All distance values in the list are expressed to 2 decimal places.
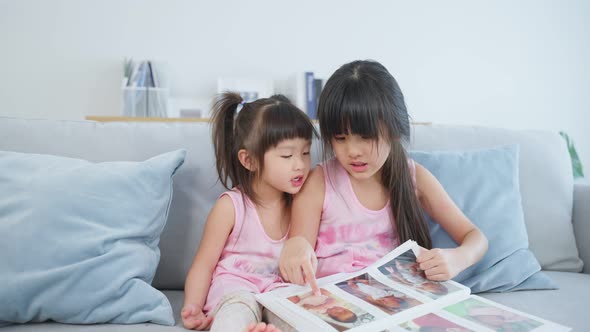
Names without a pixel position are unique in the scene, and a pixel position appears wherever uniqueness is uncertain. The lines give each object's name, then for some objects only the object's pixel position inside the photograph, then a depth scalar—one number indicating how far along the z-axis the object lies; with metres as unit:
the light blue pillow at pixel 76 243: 0.79
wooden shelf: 2.07
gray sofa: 1.03
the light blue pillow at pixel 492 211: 1.03
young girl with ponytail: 0.95
